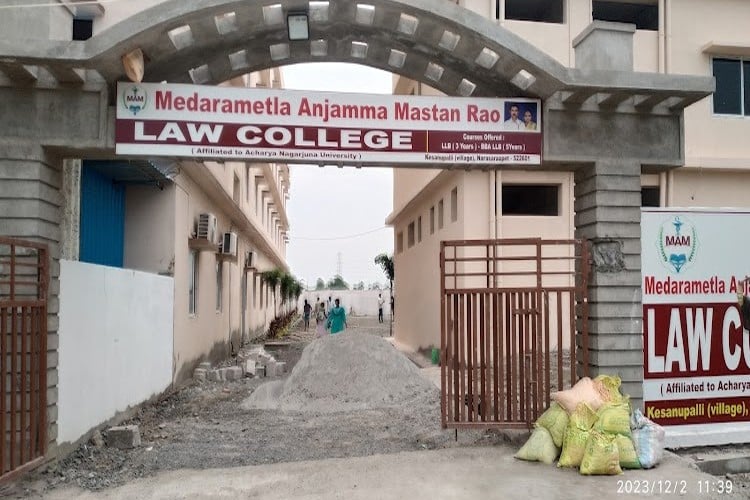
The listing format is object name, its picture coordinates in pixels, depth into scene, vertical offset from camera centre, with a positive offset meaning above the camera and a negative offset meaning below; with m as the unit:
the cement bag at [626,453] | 6.50 -1.70
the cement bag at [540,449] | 6.73 -1.73
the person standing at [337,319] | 17.84 -1.02
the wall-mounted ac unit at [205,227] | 13.74 +1.17
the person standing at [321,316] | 23.17 -1.66
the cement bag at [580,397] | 6.71 -1.19
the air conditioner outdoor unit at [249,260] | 24.07 +0.83
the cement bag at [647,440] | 6.55 -1.62
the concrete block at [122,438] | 8.03 -1.93
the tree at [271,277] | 31.89 +0.25
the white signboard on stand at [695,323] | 7.53 -0.47
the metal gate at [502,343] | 7.37 -0.70
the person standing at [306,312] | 38.01 -1.78
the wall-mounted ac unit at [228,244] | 16.69 +0.97
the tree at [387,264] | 36.55 +1.06
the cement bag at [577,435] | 6.48 -1.53
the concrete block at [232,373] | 14.41 -2.03
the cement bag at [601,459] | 6.26 -1.70
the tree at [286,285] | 36.33 -0.20
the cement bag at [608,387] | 6.79 -1.11
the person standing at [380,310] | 39.91 -1.72
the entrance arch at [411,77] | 6.38 +2.08
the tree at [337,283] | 103.56 -0.15
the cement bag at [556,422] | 6.79 -1.47
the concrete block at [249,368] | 15.24 -2.02
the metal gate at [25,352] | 5.73 -0.66
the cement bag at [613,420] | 6.46 -1.37
